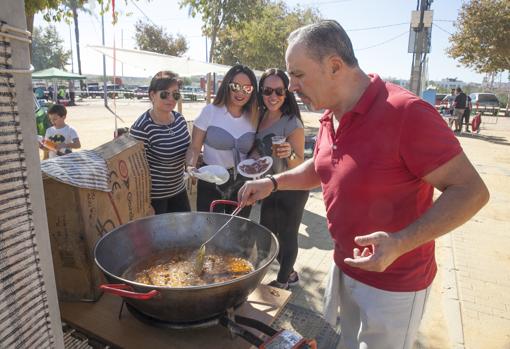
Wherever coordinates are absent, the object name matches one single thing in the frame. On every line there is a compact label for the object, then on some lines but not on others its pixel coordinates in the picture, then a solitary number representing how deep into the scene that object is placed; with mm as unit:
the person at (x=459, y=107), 14775
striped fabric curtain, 762
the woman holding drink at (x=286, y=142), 2891
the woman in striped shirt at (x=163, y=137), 2740
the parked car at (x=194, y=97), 35281
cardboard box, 1482
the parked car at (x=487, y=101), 28231
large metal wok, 1188
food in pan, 1521
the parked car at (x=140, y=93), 37362
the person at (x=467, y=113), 15836
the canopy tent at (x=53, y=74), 18922
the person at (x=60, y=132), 5570
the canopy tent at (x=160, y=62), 8203
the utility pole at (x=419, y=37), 10969
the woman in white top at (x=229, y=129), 2934
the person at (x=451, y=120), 16000
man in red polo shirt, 1201
